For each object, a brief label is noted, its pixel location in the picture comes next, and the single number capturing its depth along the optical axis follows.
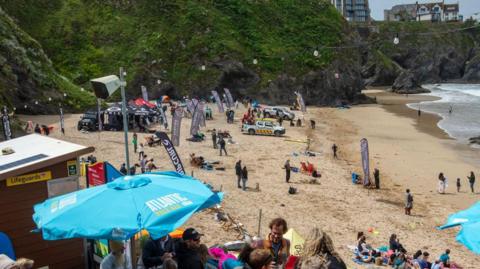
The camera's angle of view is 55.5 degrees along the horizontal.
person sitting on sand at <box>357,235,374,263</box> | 15.06
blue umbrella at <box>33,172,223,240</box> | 6.15
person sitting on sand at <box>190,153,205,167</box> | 27.17
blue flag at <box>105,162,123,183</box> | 10.00
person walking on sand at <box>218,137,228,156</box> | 30.89
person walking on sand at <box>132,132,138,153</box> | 30.27
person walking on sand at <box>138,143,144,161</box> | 26.46
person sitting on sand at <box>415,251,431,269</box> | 14.18
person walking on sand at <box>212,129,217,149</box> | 32.84
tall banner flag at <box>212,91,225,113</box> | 48.77
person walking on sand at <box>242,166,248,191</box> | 22.80
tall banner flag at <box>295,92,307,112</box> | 48.66
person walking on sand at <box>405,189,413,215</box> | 20.70
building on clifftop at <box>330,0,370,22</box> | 187.50
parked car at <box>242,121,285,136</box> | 40.06
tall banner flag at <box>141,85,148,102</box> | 49.18
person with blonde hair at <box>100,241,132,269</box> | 6.87
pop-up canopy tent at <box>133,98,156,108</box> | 39.77
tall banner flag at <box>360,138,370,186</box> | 24.23
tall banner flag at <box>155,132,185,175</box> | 15.48
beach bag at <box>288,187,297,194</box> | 22.94
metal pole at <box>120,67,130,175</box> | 8.91
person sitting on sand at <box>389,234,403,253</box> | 15.50
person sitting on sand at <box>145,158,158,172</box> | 24.21
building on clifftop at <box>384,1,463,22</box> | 184.62
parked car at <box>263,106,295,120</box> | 50.31
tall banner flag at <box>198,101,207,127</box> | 32.71
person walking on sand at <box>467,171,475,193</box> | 25.02
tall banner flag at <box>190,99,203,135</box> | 32.50
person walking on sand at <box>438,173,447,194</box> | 24.72
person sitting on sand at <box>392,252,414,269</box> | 13.95
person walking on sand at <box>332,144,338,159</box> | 33.28
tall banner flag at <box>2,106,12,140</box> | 21.23
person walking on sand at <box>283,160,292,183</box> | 25.07
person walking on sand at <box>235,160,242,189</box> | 23.17
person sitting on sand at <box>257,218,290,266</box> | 6.55
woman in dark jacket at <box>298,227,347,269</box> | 5.35
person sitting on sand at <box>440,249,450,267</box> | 14.19
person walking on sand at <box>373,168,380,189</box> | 25.14
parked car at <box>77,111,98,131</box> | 37.44
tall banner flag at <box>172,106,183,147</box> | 27.16
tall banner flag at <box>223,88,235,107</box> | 49.56
